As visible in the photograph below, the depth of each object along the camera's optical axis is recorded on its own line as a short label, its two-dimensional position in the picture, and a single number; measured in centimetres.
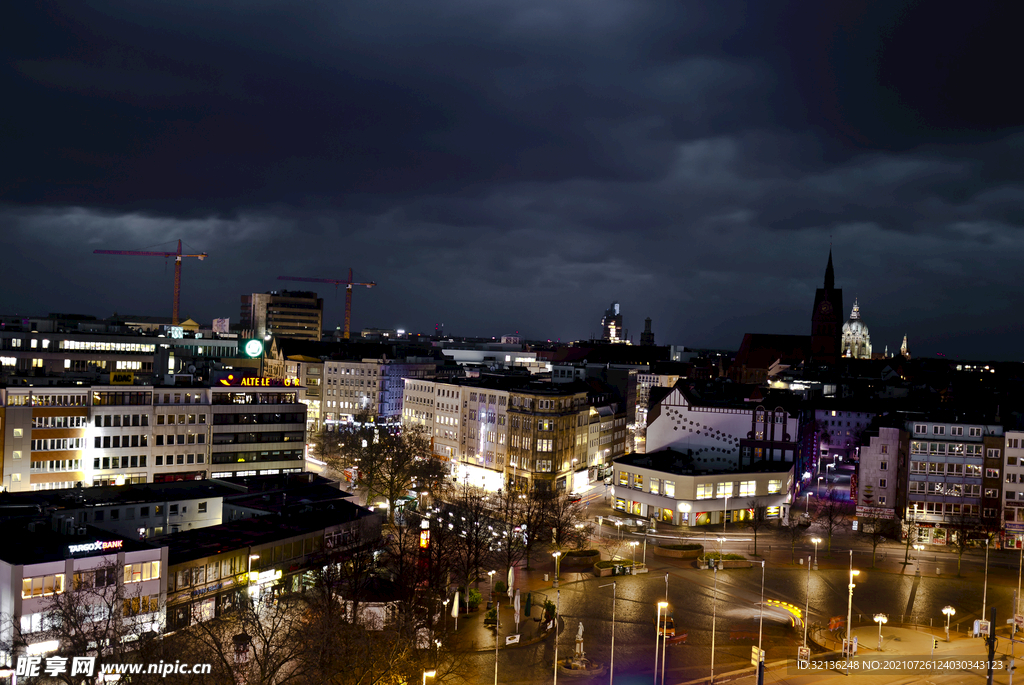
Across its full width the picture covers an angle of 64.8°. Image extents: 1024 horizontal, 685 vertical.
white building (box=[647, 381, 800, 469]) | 10856
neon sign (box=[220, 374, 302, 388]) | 9579
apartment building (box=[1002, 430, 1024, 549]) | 8725
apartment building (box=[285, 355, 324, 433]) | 16750
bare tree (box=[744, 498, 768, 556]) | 9638
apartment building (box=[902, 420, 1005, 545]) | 8831
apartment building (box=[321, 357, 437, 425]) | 16700
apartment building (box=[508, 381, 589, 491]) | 11512
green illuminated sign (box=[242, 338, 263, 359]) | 12238
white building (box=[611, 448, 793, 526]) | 9531
